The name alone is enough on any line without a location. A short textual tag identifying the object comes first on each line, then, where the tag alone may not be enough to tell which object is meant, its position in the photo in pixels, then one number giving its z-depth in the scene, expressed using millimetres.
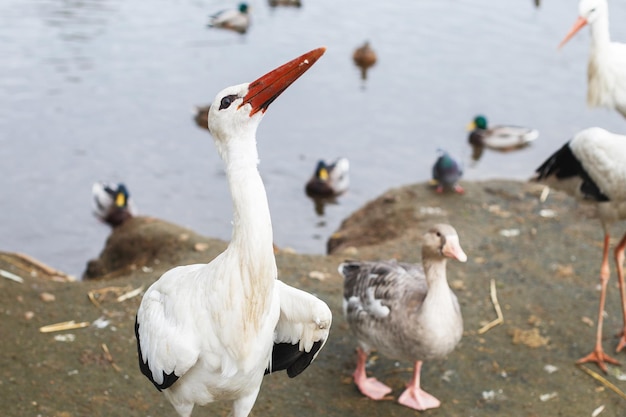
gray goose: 5570
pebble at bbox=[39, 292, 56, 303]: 6871
